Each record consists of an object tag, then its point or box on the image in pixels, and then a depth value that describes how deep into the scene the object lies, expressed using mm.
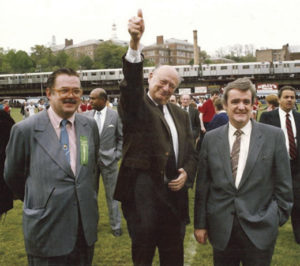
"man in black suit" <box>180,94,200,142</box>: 9000
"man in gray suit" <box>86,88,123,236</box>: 4988
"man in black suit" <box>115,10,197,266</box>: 2725
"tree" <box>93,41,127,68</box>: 83812
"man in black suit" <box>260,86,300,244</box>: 4844
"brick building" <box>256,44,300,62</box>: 88438
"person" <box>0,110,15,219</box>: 3355
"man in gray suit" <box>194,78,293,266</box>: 2613
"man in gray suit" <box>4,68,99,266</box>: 2447
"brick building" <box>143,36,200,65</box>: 104188
